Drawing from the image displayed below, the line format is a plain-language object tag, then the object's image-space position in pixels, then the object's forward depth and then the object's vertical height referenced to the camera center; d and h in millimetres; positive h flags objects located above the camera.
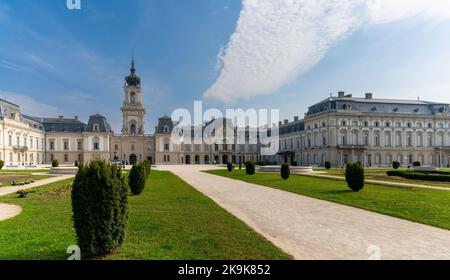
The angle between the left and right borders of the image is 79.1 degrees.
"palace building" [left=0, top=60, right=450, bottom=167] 56438 +2243
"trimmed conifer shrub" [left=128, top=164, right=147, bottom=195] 13055 -1562
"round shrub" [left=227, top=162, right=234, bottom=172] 34969 -2609
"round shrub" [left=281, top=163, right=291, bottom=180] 22312 -2119
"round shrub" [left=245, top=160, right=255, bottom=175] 28781 -2349
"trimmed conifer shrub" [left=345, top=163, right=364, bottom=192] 14284 -1741
